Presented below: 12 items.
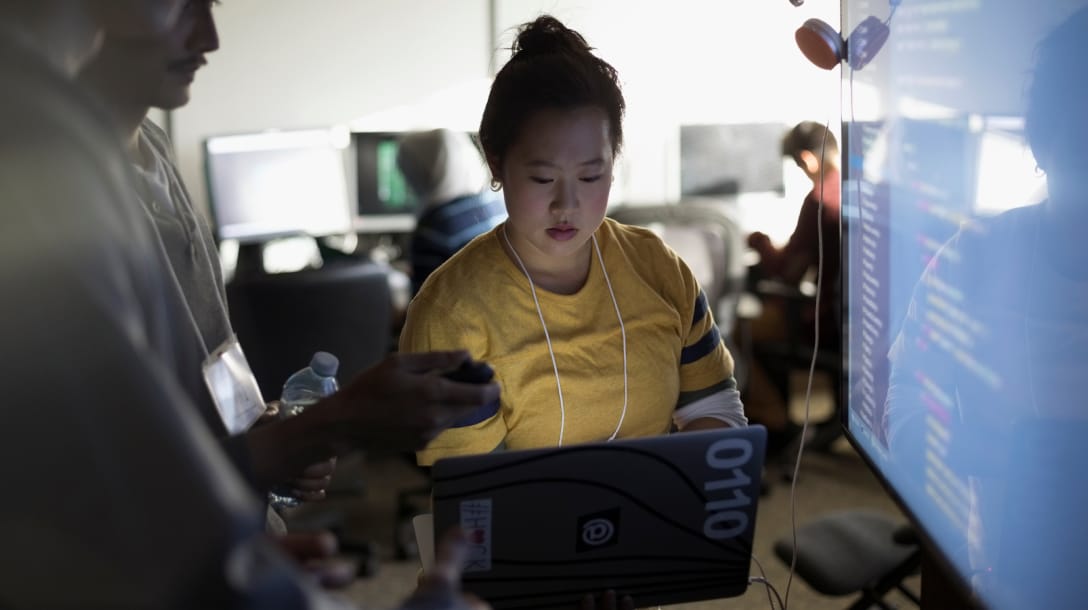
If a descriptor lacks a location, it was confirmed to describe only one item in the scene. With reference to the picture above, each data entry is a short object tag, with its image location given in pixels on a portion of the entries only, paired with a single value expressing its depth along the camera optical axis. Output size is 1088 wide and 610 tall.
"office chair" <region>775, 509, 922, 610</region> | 2.06
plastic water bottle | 1.37
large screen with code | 0.95
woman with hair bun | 1.52
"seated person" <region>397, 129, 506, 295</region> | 2.97
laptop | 1.20
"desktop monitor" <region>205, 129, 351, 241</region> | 4.42
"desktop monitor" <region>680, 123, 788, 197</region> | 4.88
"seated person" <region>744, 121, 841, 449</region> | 3.87
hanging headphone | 1.50
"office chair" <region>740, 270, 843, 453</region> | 4.17
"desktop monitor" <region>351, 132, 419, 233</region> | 4.68
